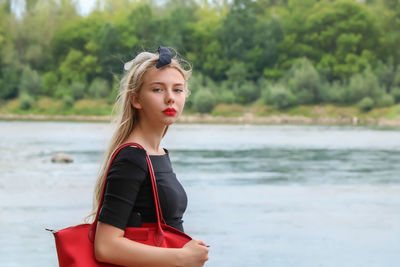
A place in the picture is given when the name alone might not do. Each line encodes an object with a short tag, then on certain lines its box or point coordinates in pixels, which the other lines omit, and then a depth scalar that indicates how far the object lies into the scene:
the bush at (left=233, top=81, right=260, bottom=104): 70.19
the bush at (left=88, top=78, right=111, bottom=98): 73.06
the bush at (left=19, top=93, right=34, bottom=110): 71.25
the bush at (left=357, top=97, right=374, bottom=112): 61.12
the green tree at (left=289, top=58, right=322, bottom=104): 64.75
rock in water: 19.51
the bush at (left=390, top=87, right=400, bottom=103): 64.50
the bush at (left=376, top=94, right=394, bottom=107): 61.81
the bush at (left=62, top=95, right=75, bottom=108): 72.07
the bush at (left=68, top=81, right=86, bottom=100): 74.69
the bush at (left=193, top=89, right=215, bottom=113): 63.28
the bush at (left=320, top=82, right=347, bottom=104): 64.75
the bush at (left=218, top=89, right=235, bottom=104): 68.31
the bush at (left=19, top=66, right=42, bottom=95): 76.69
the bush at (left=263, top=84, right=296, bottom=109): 63.03
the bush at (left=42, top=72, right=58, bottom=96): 78.81
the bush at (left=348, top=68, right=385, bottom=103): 63.50
